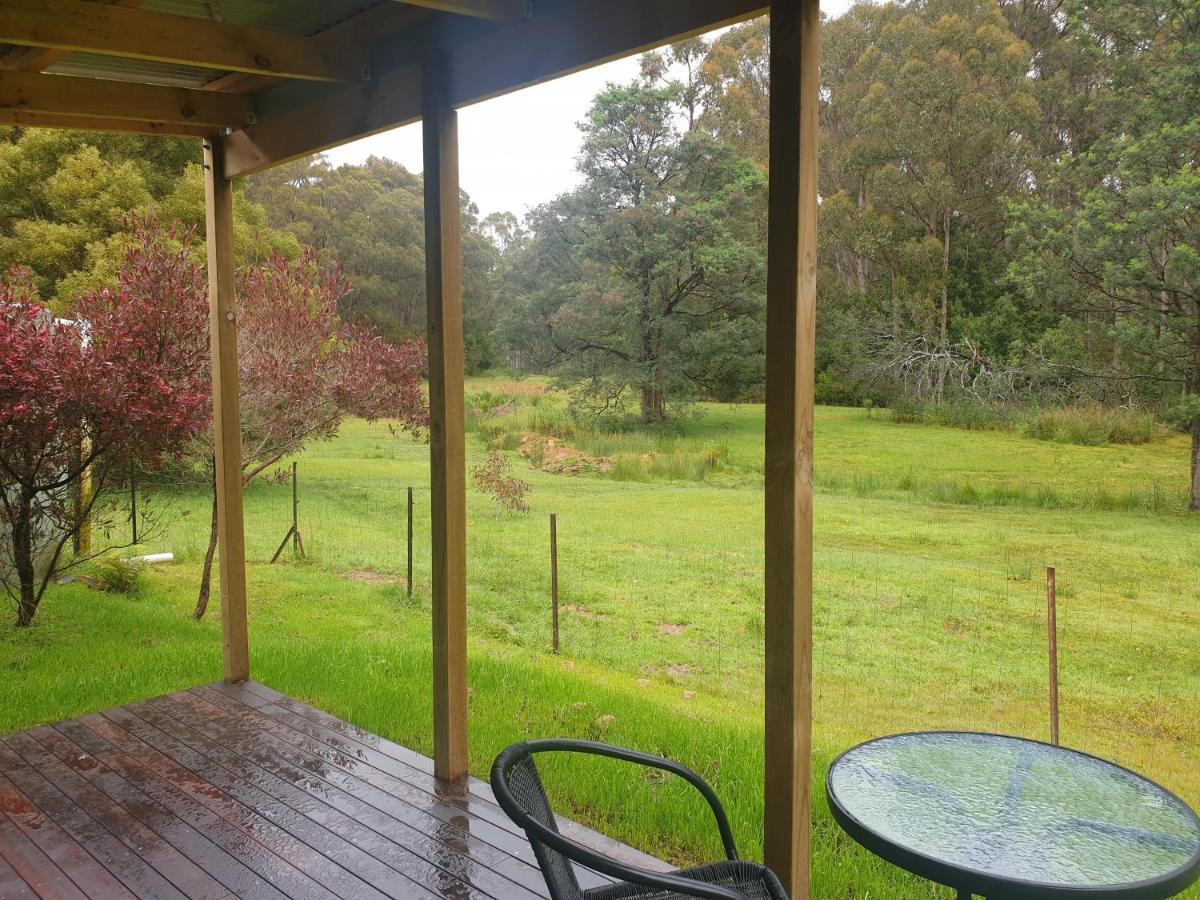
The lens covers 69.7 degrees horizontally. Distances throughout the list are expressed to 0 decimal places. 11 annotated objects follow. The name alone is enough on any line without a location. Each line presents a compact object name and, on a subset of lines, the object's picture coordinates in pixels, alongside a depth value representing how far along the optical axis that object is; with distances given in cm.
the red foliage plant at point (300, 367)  586
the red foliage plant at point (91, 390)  462
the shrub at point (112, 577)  599
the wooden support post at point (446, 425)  262
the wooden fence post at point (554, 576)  564
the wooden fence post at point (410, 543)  673
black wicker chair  128
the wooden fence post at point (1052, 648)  319
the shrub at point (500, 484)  987
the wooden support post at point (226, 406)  344
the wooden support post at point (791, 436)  166
